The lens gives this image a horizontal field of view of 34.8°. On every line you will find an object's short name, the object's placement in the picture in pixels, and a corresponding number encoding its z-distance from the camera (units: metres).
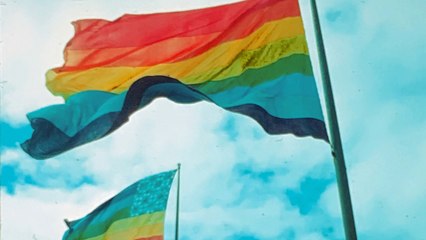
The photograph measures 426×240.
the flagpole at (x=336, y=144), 6.41
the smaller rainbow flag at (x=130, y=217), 13.74
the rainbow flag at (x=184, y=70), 8.47
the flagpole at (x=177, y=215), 16.85
